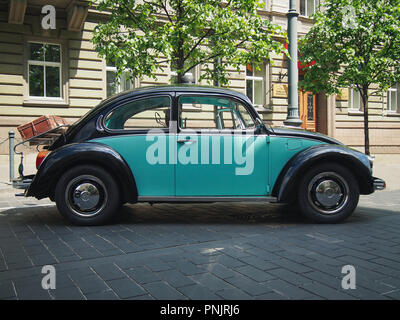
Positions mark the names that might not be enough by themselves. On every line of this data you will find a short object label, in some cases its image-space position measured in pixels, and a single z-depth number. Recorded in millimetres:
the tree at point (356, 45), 13398
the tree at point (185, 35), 8953
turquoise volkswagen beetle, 5125
